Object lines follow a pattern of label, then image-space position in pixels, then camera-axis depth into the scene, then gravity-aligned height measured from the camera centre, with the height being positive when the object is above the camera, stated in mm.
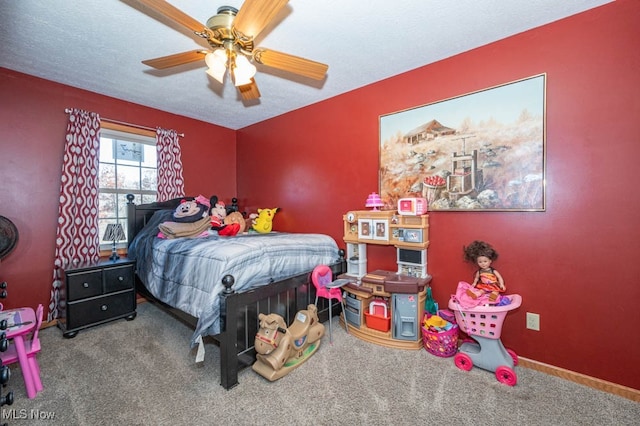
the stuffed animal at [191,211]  2831 +1
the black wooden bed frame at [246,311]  1783 -760
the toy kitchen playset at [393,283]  2297 -622
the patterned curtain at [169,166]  3549 +593
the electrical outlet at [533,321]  2041 -820
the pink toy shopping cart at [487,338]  1892 -910
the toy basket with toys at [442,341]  2148 -1021
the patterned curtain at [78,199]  2811 +128
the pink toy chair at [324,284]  2381 -632
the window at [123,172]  3281 +485
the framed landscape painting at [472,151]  2025 +498
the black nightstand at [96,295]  2533 -814
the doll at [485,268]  2052 -442
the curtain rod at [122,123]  2895 +1046
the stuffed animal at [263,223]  3439 -149
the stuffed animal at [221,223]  2986 -132
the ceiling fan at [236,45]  1316 +956
